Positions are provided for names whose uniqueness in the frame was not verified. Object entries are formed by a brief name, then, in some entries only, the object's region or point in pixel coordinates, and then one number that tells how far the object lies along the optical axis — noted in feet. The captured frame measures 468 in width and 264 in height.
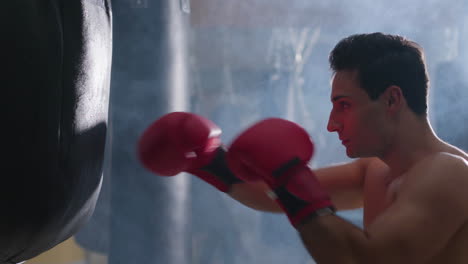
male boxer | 7.32
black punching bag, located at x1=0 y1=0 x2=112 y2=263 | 6.73
